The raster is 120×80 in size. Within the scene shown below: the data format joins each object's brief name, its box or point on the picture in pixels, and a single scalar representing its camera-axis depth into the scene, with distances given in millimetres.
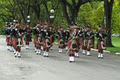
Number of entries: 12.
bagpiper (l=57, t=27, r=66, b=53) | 23016
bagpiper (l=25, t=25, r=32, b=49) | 26797
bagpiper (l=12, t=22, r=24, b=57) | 18875
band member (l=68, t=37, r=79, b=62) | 16656
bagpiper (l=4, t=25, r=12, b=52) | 22000
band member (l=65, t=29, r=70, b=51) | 23414
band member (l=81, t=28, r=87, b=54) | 21109
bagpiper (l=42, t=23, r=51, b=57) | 19406
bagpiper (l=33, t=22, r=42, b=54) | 20531
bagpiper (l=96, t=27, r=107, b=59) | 18761
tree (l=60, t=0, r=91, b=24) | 31688
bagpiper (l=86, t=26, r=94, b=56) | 20925
